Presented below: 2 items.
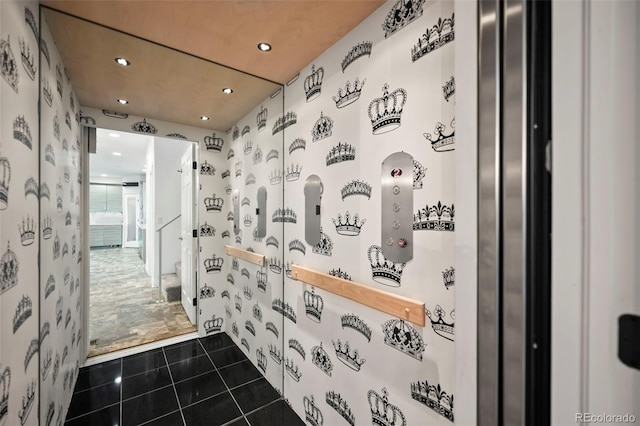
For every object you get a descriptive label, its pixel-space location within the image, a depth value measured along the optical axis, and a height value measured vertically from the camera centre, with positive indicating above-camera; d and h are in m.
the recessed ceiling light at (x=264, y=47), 1.44 +0.94
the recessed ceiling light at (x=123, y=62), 1.59 +0.95
